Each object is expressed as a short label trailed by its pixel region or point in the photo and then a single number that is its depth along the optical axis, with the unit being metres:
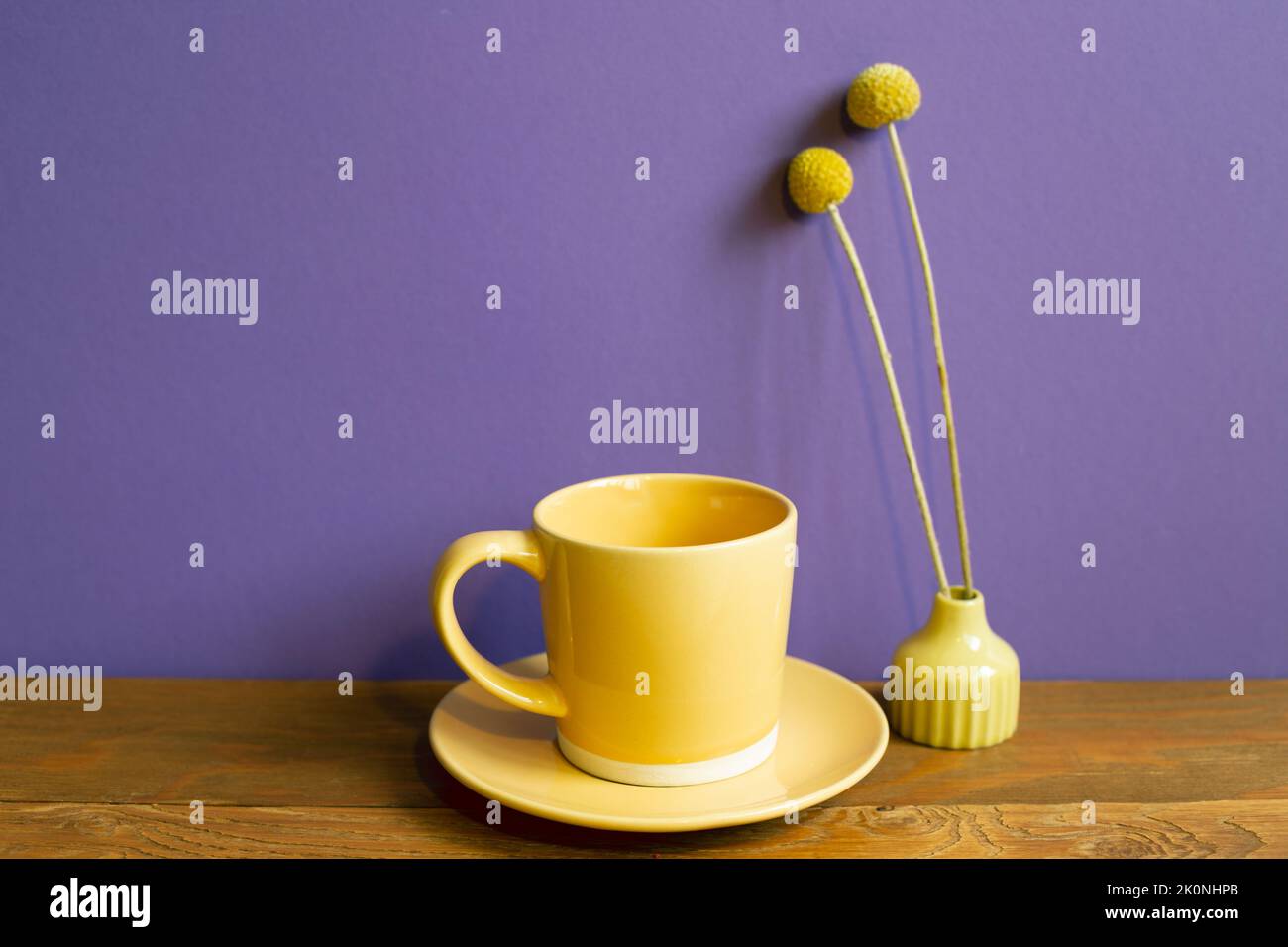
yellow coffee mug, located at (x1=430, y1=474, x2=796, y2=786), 0.52
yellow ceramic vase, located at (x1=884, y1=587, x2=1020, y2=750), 0.62
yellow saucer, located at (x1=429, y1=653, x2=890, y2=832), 0.51
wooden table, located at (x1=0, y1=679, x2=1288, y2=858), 0.53
